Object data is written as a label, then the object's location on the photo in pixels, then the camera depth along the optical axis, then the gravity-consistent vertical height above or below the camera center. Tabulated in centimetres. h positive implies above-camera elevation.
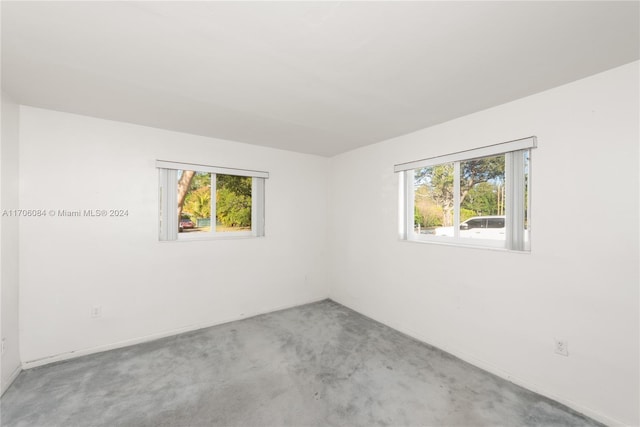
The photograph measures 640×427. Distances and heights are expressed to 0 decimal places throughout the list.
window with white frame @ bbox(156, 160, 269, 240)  301 +14
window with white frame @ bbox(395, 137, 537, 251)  221 +18
